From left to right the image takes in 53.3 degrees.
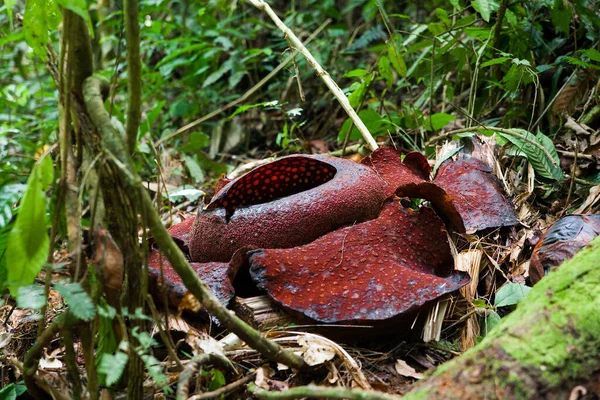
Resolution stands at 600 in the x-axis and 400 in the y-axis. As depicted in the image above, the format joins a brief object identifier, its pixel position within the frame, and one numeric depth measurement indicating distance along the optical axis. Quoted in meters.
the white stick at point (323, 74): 3.50
